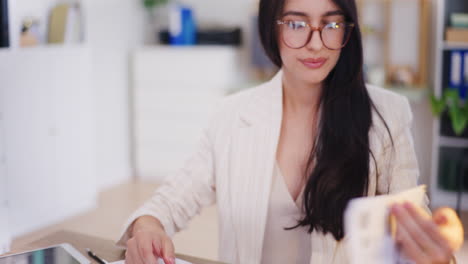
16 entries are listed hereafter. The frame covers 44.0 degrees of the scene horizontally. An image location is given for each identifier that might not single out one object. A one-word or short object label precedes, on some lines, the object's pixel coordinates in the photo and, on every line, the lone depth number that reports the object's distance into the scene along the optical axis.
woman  1.25
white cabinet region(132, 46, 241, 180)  4.41
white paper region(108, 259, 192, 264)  1.14
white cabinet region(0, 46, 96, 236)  3.34
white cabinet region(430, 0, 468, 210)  3.77
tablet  1.16
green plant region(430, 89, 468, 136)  3.49
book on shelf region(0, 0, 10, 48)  3.16
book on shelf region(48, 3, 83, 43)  3.75
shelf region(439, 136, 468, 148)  3.85
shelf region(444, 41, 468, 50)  3.67
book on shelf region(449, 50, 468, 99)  3.67
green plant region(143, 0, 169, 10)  4.64
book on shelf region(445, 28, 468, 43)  3.65
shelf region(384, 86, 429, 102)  3.87
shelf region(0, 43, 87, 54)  3.25
